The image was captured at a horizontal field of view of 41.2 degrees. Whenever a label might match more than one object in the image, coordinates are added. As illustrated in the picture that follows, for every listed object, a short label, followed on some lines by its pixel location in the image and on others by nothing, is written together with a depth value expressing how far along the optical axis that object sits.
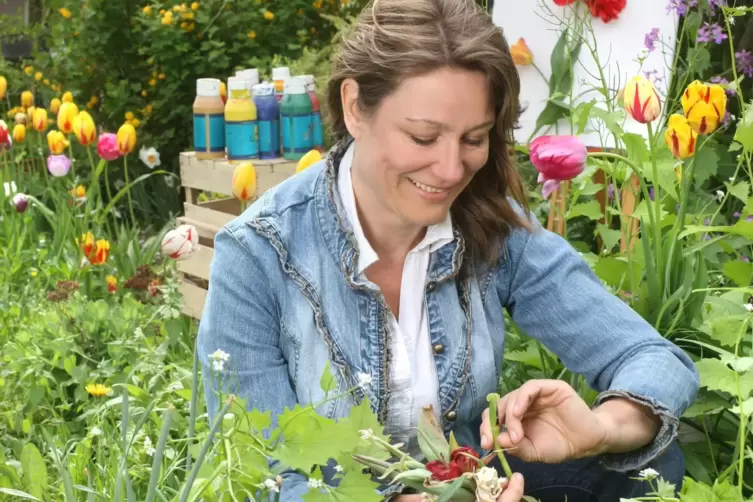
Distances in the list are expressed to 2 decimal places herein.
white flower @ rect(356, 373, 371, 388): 1.14
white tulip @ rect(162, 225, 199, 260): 2.31
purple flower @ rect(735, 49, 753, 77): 2.57
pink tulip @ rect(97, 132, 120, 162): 2.87
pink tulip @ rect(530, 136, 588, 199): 1.63
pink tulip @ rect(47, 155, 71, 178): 3.04
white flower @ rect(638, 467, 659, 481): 1.15
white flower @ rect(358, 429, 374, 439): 1.10
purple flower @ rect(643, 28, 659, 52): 2.35
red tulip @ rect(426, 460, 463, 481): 1.18
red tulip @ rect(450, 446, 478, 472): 1.19
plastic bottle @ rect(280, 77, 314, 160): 2.91
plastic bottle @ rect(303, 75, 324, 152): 2.97
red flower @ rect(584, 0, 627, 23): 2.43
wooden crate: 2.93
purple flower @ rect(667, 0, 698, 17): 2.24
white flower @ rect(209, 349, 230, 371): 1.00
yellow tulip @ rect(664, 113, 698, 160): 1.74
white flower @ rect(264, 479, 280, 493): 1.00
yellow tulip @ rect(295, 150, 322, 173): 2.23
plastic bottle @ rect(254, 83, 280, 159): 2.92
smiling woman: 1.43
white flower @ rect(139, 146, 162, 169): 4.14
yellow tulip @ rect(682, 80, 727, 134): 1.64
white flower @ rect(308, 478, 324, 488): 1.00
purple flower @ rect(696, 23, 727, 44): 2.31
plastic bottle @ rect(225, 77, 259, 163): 2.89
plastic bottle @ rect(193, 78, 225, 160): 3.04
